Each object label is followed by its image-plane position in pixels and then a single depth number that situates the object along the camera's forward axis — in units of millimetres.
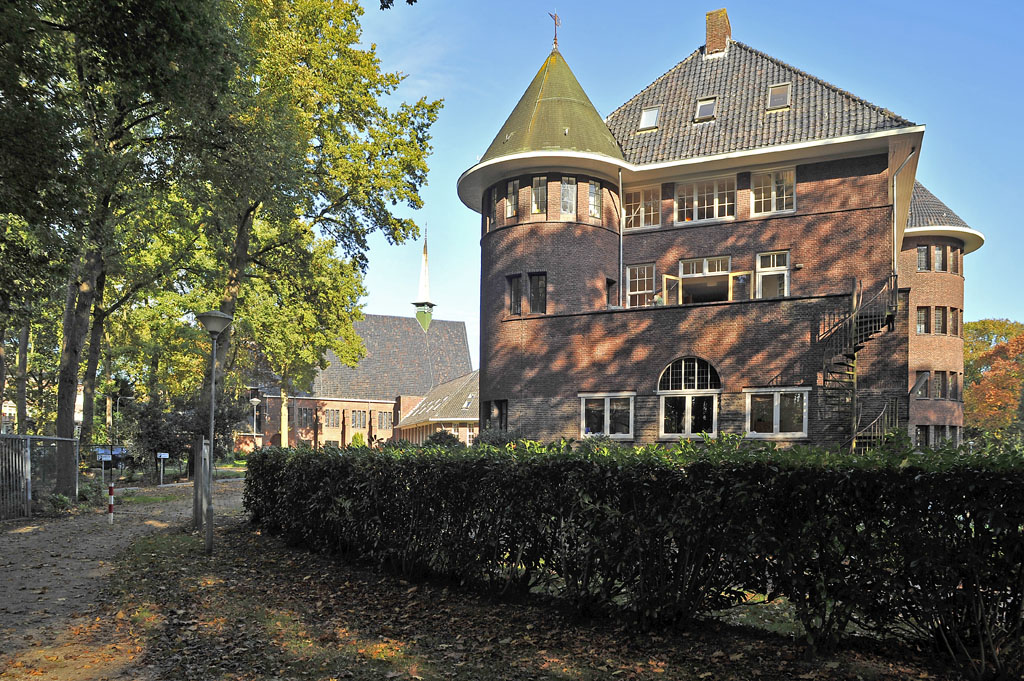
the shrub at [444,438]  22408
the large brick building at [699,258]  23578
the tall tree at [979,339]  63781
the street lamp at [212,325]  14284
